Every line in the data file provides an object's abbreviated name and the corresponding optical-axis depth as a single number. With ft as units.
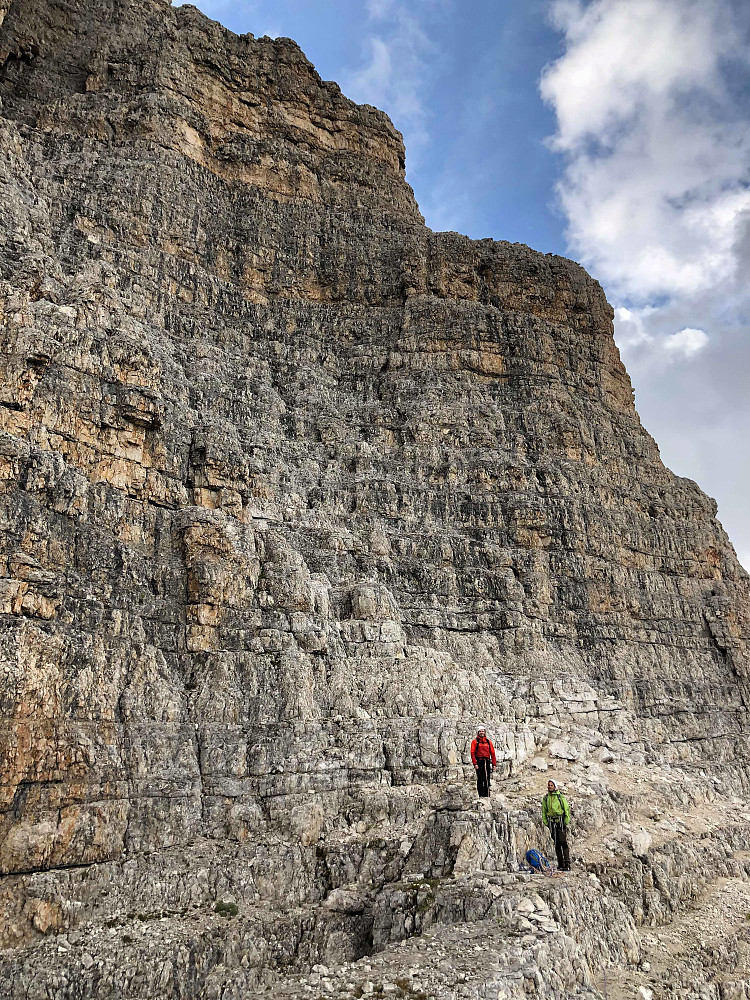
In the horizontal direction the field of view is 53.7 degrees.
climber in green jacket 51.75
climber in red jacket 60.59
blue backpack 55.06
